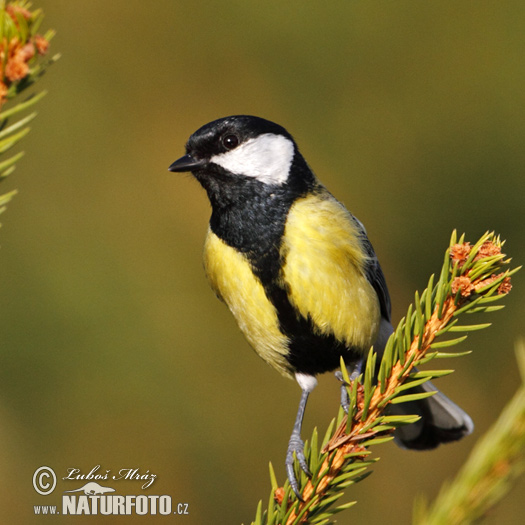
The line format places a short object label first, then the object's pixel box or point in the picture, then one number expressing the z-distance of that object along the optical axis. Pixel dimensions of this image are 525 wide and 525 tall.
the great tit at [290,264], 2.96
